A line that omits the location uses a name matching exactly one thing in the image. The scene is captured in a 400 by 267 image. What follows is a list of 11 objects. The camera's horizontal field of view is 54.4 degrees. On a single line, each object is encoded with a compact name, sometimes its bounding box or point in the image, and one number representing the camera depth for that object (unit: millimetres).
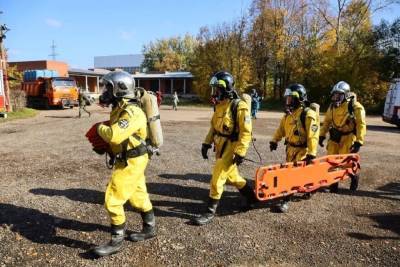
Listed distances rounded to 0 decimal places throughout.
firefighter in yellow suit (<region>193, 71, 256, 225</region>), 5348
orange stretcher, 5609
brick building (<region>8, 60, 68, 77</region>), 57625
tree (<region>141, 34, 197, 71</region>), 84831
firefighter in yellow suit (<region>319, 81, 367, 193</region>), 6844
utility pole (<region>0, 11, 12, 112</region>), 24062
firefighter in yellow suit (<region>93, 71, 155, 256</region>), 4262
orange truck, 28797
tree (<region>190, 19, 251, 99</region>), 44219
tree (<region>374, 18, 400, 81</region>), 34656
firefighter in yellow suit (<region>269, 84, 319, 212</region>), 6012
